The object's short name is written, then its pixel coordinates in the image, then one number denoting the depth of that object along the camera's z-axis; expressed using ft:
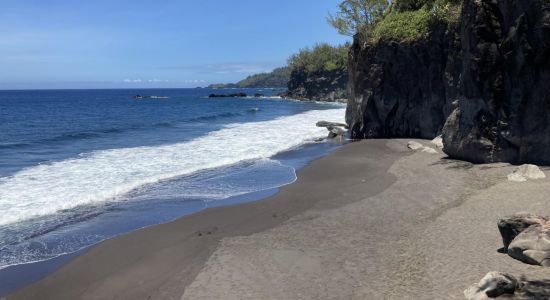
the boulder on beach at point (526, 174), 52.54
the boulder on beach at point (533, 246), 30.12
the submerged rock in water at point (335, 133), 119.65
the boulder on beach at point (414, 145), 87.18
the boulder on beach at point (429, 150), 79.29
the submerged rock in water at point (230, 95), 493.77
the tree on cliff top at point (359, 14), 131.13
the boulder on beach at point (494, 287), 26.11
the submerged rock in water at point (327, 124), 140.97
